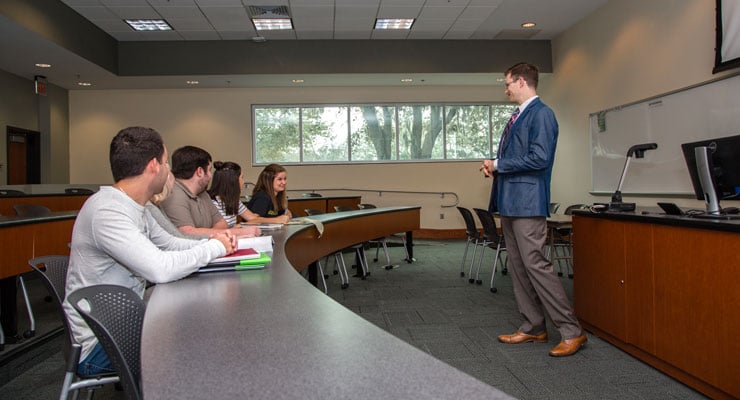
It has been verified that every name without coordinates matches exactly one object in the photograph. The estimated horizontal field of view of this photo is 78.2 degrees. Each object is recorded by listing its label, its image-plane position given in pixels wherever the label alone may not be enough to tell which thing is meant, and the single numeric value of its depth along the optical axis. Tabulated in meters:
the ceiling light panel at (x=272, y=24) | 6.61
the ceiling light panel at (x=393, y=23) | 6.73
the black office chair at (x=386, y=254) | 5.69
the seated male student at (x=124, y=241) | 1.25
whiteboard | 4.45
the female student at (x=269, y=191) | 3.85
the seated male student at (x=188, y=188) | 2.42
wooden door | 7.38
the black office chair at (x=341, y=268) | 4.59
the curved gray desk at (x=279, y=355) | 0.54
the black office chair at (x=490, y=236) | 4.51
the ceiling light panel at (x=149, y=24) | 6.46
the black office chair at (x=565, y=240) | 4.87
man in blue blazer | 2.58
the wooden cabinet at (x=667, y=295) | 1.90
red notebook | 1.43
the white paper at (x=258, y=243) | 1.82
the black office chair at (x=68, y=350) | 1.36
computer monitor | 2.30
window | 8.89
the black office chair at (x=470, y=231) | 4.93
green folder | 1.46
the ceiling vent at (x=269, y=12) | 6.18
